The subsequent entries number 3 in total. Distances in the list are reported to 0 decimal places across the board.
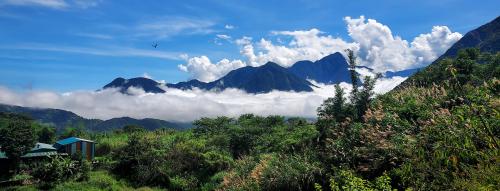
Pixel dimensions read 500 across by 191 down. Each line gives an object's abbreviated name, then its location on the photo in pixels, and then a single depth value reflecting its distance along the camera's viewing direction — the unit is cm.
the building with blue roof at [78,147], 4525
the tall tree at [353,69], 2318
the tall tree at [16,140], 3678
